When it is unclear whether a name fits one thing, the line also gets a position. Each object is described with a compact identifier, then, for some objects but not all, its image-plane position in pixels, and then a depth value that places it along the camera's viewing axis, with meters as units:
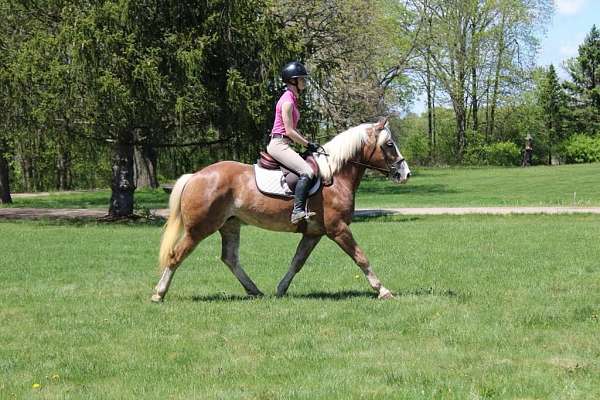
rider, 9.57
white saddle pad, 9.78
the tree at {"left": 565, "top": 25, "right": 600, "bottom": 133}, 68.92
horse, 9.86
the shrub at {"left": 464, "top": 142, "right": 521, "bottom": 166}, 66.12
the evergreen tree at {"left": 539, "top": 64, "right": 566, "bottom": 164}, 69.56
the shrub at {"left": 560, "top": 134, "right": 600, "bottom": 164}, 63.06
